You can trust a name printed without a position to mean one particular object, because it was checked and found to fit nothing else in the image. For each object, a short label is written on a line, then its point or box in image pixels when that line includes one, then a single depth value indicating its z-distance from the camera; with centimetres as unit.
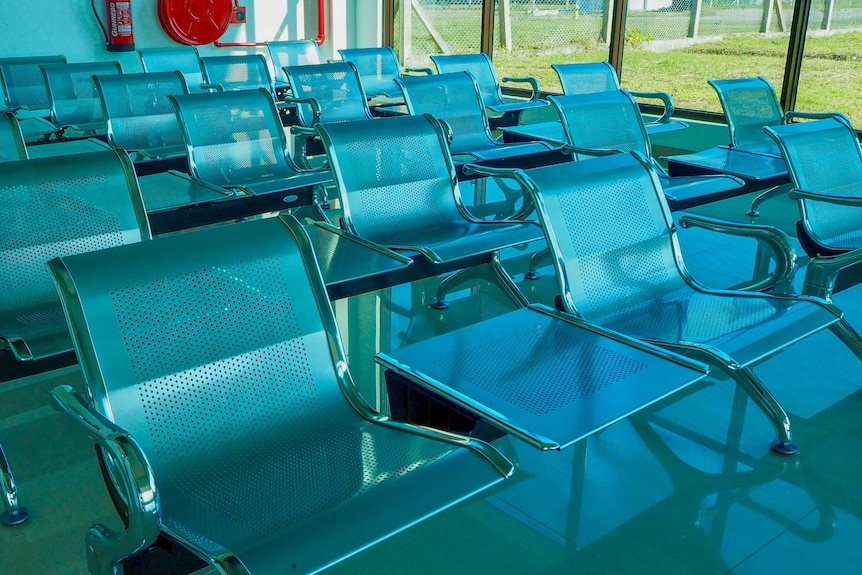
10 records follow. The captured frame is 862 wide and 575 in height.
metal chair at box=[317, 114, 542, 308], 294
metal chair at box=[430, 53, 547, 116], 583
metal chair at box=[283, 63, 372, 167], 539
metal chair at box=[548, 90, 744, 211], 399
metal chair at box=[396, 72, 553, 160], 451
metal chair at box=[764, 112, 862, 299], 303
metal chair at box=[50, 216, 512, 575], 140
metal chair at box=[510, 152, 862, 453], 222
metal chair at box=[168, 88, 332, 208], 355
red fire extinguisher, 794
